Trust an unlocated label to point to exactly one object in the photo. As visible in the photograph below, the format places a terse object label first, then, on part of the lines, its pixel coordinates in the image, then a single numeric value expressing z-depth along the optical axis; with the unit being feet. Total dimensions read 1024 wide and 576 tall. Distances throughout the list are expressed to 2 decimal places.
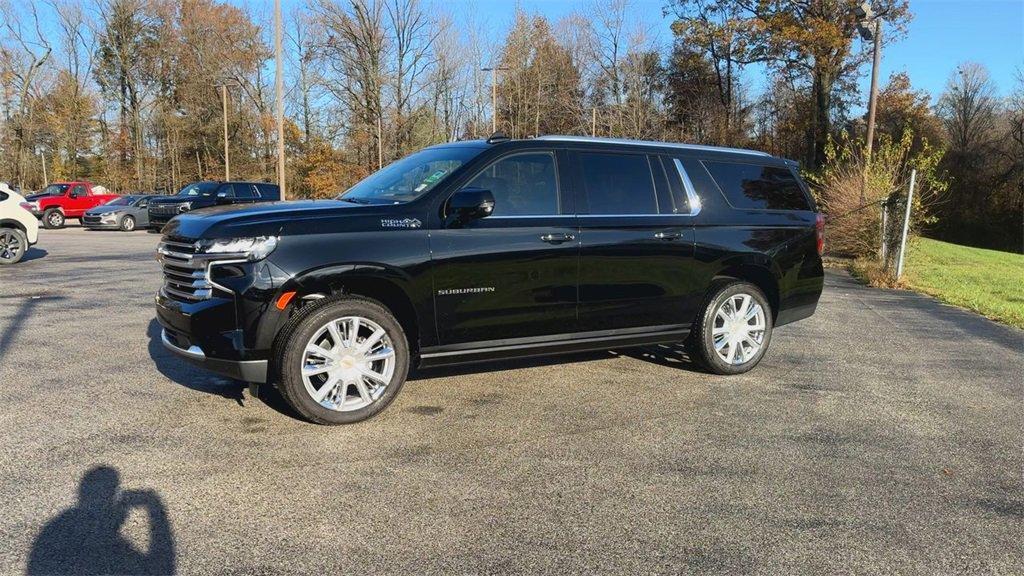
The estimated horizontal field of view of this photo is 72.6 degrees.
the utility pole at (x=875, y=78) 60.64
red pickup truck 93.25
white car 43.04
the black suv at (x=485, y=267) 13.93
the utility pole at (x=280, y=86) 73.92
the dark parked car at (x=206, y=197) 77.25
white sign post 39.98
